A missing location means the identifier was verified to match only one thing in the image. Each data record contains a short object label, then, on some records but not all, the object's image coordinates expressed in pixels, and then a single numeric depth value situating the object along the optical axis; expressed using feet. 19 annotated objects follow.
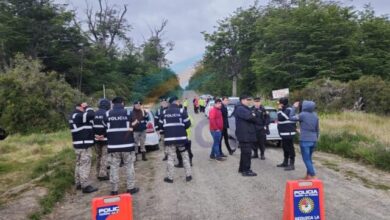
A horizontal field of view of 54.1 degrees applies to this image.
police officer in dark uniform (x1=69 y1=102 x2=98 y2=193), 27.27
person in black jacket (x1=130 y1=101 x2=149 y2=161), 37.63
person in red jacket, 37.22
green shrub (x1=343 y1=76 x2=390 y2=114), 77.51
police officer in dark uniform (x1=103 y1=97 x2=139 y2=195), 26.04
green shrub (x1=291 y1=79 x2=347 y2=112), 81.87
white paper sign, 71.11
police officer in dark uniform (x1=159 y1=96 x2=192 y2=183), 28.94
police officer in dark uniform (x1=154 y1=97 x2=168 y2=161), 36.11
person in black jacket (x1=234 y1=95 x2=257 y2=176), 30.35
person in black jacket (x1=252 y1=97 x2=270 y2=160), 38.35
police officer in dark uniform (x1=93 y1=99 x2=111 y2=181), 29.08
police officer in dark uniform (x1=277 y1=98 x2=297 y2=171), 33.17
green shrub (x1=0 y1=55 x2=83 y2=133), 77.00
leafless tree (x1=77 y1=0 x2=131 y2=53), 172.55
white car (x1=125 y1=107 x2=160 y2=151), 43.83
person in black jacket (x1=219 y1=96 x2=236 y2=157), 38.47
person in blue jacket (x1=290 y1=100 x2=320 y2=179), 29.14
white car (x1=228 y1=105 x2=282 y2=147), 46.57
